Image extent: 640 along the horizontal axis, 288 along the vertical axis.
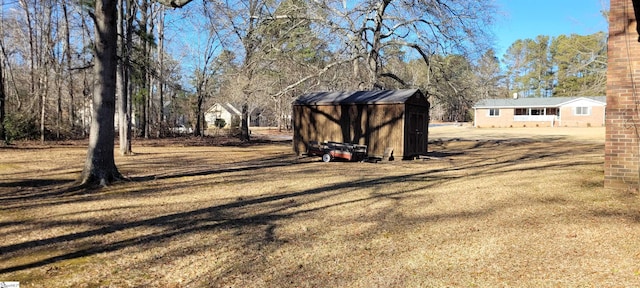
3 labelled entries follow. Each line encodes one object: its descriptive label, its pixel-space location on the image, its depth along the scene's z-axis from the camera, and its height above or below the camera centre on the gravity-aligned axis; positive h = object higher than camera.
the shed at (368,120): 16.38 +0.49
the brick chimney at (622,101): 7.26 +0.53
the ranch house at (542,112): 48.97 +2.39
